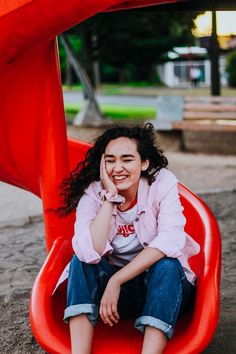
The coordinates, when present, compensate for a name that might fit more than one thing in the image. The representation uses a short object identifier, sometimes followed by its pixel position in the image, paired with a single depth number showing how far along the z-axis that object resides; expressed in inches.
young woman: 94.0
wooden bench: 378.0
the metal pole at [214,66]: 480.4
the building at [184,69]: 1209.0
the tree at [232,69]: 965.2
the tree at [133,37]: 569.1
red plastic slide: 96.8
